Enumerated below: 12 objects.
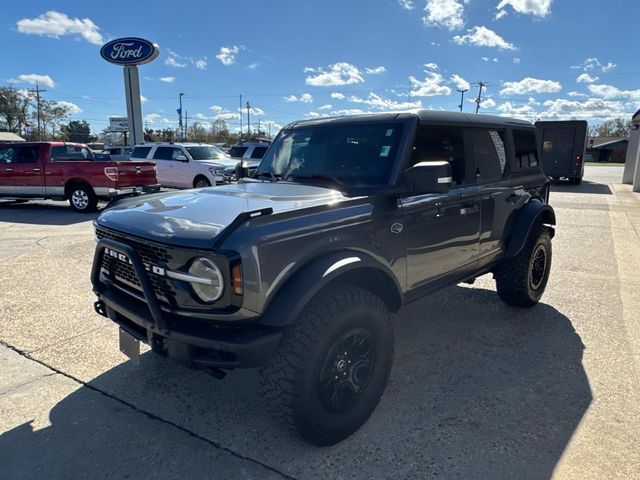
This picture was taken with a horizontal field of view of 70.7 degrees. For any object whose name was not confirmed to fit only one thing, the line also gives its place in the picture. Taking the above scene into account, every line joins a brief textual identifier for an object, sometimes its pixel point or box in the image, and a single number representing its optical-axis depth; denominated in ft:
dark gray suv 7.51
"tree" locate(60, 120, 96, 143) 286.27
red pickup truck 37.93
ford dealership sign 71.82
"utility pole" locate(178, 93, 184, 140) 174.29
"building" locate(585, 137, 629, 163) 247.50
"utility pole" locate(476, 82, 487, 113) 244.42
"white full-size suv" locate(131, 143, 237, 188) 47.21
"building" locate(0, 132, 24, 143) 160.86
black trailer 65.05
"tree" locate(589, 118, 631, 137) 329.36
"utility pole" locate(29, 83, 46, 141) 222.28
